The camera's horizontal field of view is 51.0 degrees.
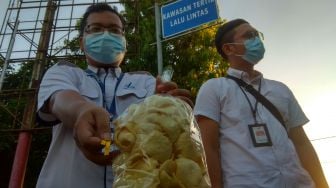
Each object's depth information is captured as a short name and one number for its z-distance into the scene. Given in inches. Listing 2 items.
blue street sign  199.5
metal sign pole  207.6
